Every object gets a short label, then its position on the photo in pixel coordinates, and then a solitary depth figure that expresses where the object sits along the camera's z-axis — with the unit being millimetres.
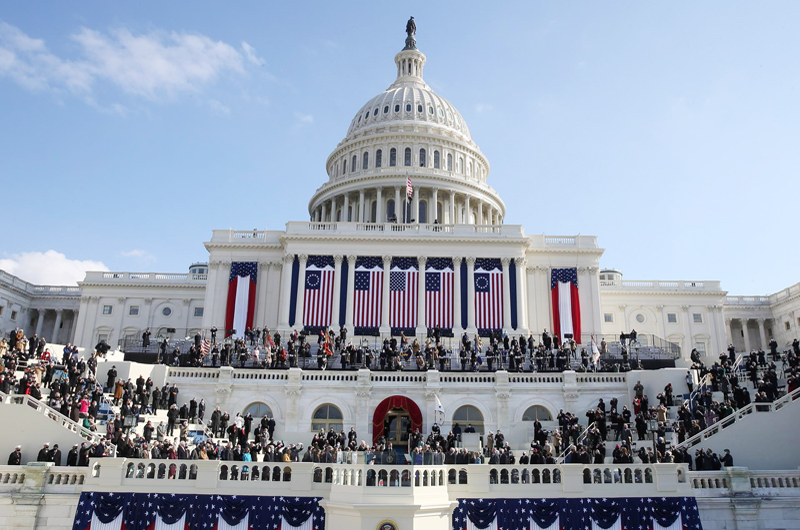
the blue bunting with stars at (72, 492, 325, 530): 23406
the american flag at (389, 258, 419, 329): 58250
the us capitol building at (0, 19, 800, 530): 23719
